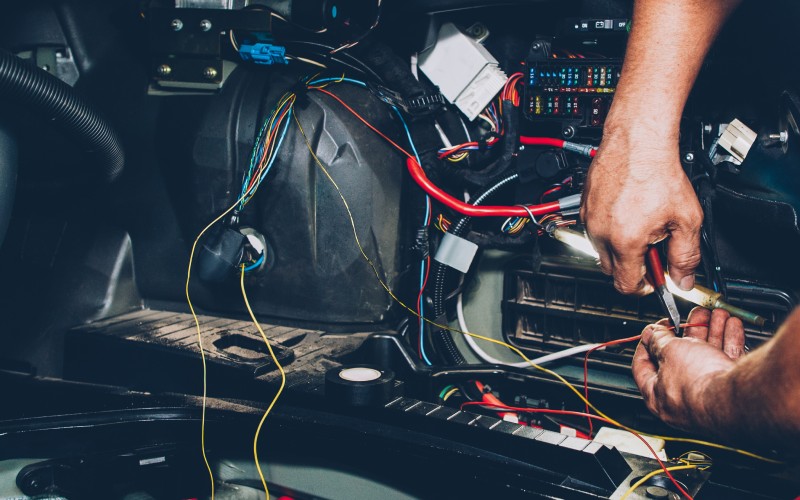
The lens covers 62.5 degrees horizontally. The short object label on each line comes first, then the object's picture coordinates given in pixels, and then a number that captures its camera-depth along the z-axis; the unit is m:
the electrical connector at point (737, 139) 1.50
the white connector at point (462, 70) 1.86
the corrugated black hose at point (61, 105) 1.61
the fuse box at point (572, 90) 1.65
